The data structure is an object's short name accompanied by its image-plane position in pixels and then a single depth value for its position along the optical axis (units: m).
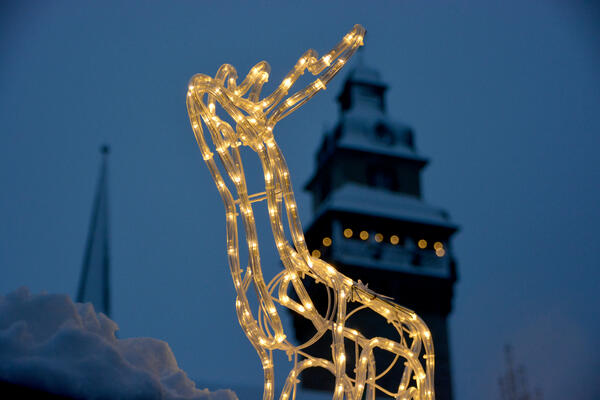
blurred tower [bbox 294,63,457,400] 22.14
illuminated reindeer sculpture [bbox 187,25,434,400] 3.82
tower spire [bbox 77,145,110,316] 18.33
